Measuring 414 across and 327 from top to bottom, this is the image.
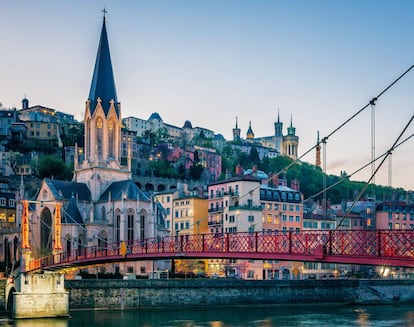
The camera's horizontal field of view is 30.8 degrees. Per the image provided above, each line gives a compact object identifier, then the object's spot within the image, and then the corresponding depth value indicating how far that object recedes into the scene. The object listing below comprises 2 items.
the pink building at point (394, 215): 104.11
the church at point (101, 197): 77.38
